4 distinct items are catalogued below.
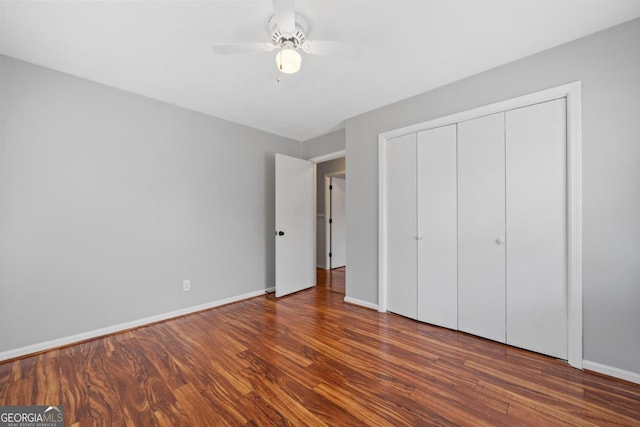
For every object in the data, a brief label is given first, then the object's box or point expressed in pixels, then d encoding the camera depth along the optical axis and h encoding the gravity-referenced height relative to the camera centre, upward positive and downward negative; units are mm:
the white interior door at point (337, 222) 5527 -215
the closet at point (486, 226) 1930 -130
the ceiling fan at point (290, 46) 1571 +1101
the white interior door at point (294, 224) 3572 -178
